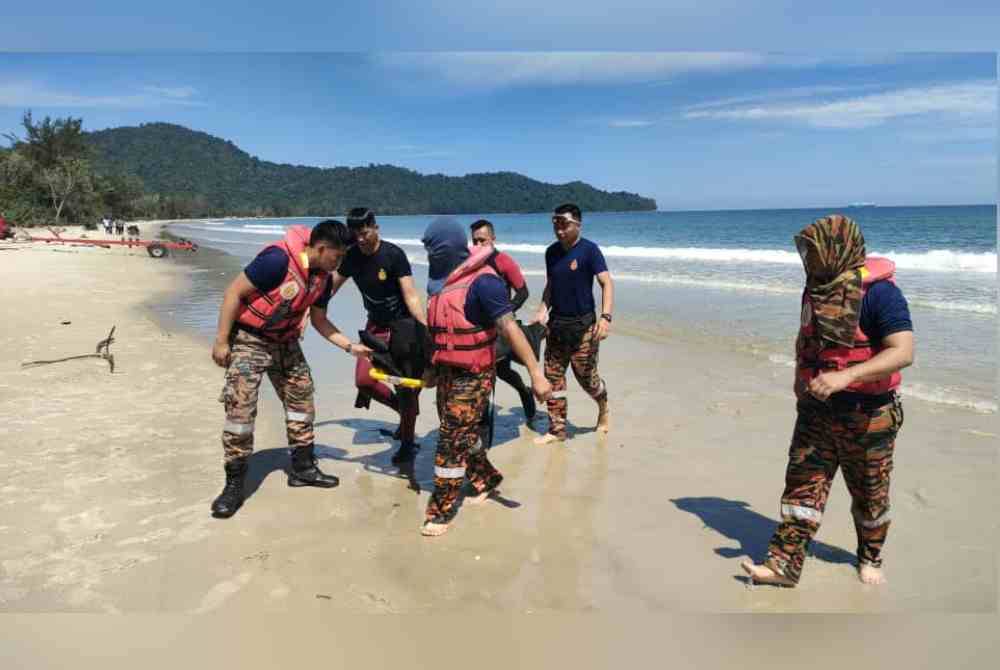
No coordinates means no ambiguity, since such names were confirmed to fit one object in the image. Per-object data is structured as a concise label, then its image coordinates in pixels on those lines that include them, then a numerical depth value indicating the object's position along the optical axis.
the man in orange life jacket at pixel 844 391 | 2.96
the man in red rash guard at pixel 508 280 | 5.39
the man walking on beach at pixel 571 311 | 5.60
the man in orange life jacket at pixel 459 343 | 3.83
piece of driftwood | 7.93
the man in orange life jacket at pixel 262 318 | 4.12
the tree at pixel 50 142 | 56.03
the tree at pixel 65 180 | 49.25
